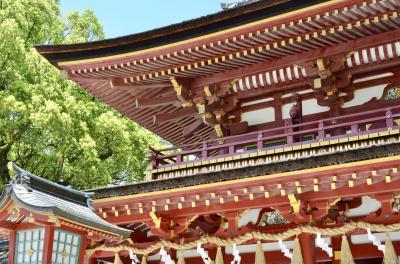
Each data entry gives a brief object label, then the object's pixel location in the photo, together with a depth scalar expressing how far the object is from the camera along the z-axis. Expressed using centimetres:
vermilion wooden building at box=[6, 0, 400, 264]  848
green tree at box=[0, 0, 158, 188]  1806
